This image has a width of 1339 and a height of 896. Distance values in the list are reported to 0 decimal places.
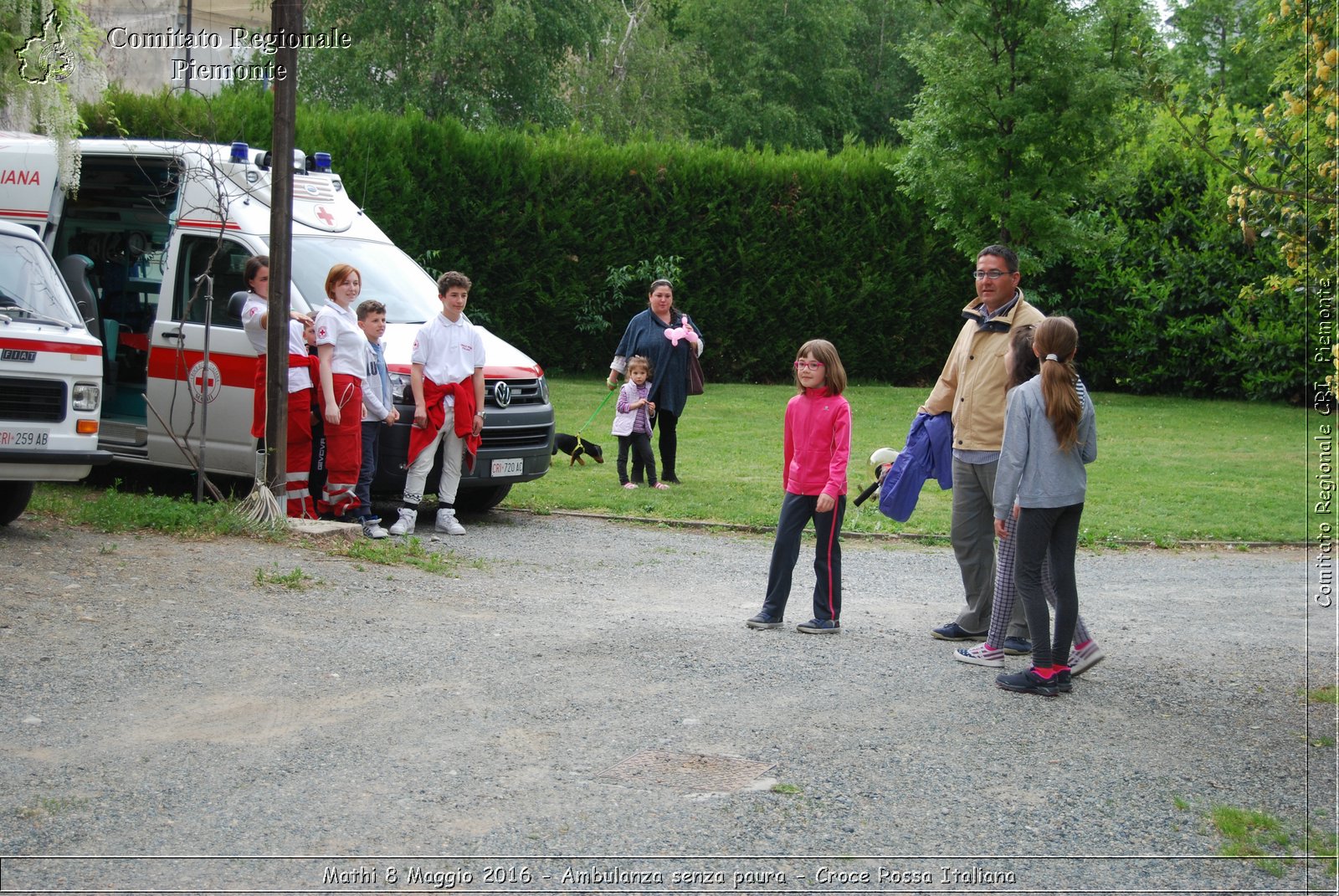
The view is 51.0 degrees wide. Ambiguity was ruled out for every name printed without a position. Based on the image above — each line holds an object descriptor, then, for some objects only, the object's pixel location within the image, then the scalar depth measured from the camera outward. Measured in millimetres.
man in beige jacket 7223
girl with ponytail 6402
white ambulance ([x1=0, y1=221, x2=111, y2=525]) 8789
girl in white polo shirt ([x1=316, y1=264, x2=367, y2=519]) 9898
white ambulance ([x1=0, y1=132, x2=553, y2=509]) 10977
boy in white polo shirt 10461
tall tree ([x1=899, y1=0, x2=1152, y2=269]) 21406
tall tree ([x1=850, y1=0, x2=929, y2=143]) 56281
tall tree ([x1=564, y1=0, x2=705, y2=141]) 42062
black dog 14258
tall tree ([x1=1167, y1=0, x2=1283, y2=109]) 43906
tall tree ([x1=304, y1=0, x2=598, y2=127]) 32844
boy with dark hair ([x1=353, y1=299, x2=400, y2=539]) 10148
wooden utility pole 9750
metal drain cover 5035
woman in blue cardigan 13133
